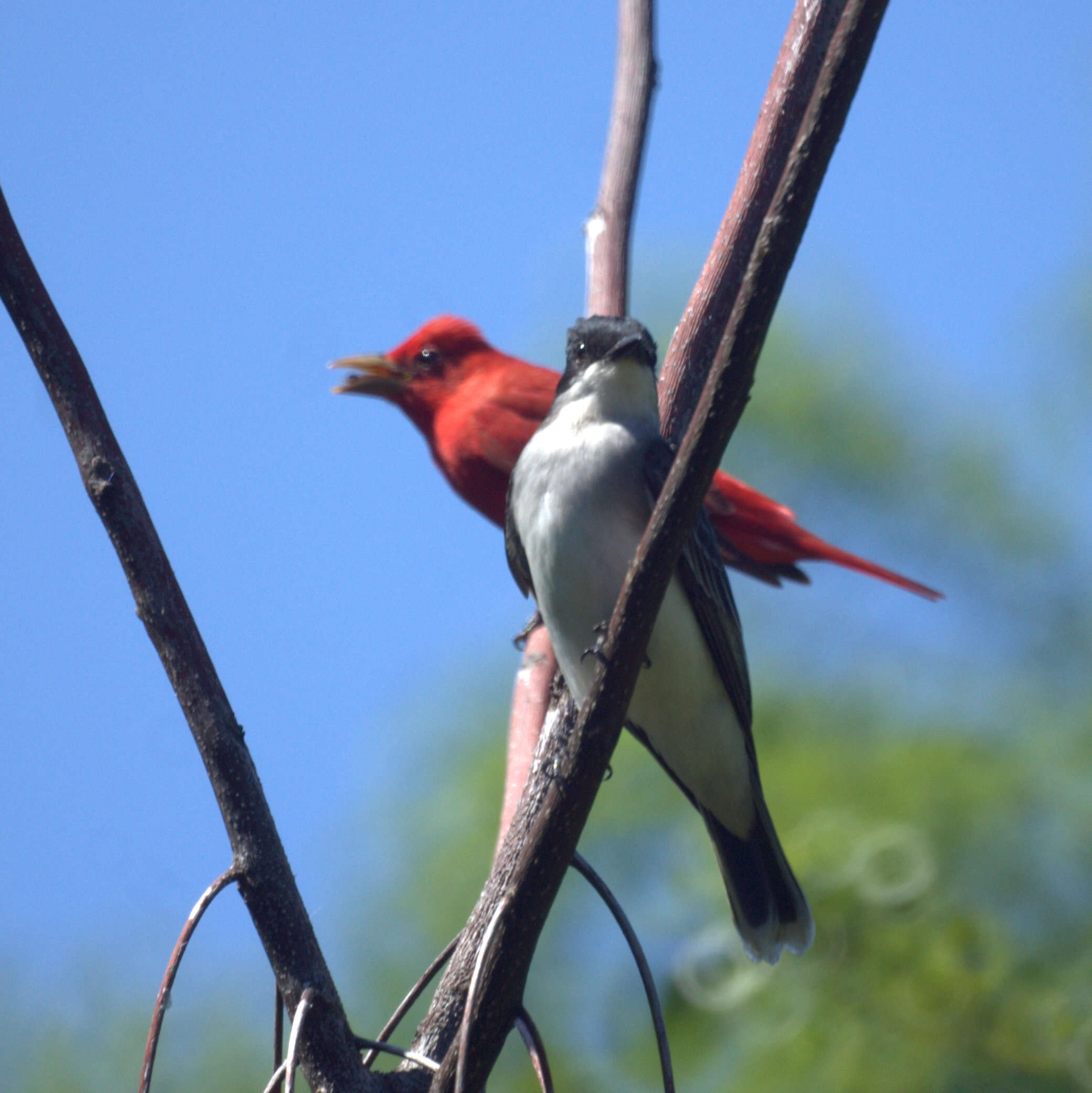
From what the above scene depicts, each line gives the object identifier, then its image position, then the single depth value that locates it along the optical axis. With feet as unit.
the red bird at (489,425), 38.68
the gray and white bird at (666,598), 21.65
